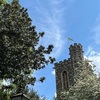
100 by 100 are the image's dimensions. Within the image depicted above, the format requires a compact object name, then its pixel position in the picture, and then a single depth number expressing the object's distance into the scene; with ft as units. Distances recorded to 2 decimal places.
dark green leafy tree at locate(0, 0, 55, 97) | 48.29
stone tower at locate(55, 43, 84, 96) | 151.66
